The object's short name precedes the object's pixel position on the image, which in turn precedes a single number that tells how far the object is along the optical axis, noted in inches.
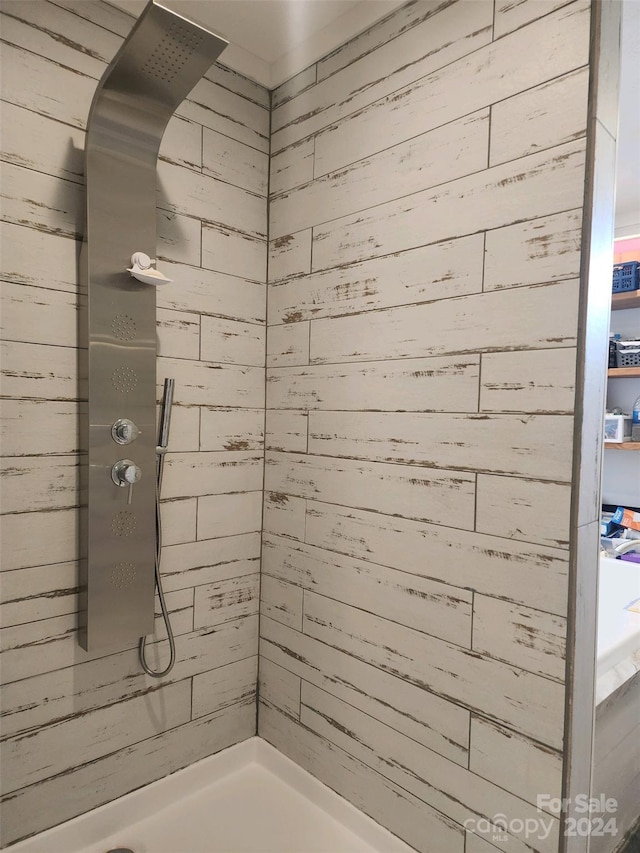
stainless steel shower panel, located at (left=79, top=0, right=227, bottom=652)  54.0
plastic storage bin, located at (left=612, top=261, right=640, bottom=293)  89.0
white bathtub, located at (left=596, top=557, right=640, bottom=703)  55.4
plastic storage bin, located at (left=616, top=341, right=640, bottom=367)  91.4
